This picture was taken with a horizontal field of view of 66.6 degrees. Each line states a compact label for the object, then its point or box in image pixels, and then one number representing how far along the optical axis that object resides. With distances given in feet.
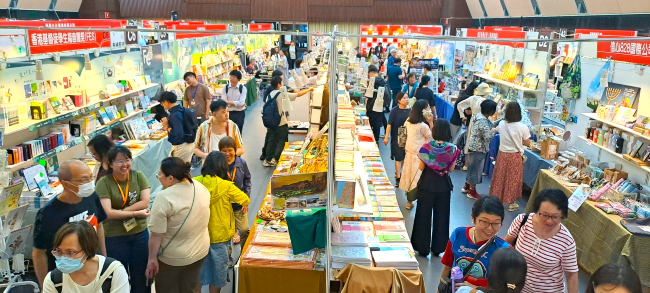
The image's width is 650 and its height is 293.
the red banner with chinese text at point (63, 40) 18.97
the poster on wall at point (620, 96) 18.45
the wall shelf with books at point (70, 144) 17.29
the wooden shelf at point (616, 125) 17.30
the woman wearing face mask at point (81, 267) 8.07
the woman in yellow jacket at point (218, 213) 12.52
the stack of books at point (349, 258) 11.48
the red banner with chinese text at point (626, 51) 17.53
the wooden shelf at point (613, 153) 16.79
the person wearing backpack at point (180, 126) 20.91
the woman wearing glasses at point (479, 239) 9.76
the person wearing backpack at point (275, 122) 25.82
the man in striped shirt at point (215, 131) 18.25
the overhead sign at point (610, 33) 23.03
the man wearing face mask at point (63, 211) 9.91
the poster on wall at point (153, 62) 28.32
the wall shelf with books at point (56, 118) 17.19
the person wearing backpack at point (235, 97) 28.22
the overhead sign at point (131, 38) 26.24
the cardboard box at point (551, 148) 21.81
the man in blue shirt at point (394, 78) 38.75
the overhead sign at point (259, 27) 56.91
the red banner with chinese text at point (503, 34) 28.71
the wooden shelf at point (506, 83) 25.89
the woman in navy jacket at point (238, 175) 14.08
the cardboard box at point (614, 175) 17.92
